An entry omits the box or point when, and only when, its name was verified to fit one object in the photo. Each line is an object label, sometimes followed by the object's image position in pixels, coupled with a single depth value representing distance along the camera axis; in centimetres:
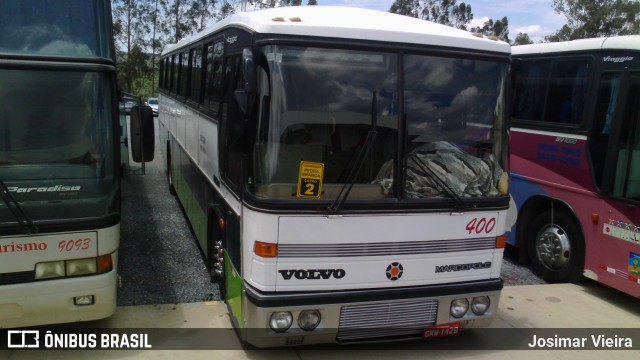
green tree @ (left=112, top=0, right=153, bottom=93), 3231
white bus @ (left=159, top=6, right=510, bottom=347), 367
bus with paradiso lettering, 386
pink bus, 557
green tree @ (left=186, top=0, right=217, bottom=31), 3506
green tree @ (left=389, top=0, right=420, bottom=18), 4344
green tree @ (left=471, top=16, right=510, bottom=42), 4664
